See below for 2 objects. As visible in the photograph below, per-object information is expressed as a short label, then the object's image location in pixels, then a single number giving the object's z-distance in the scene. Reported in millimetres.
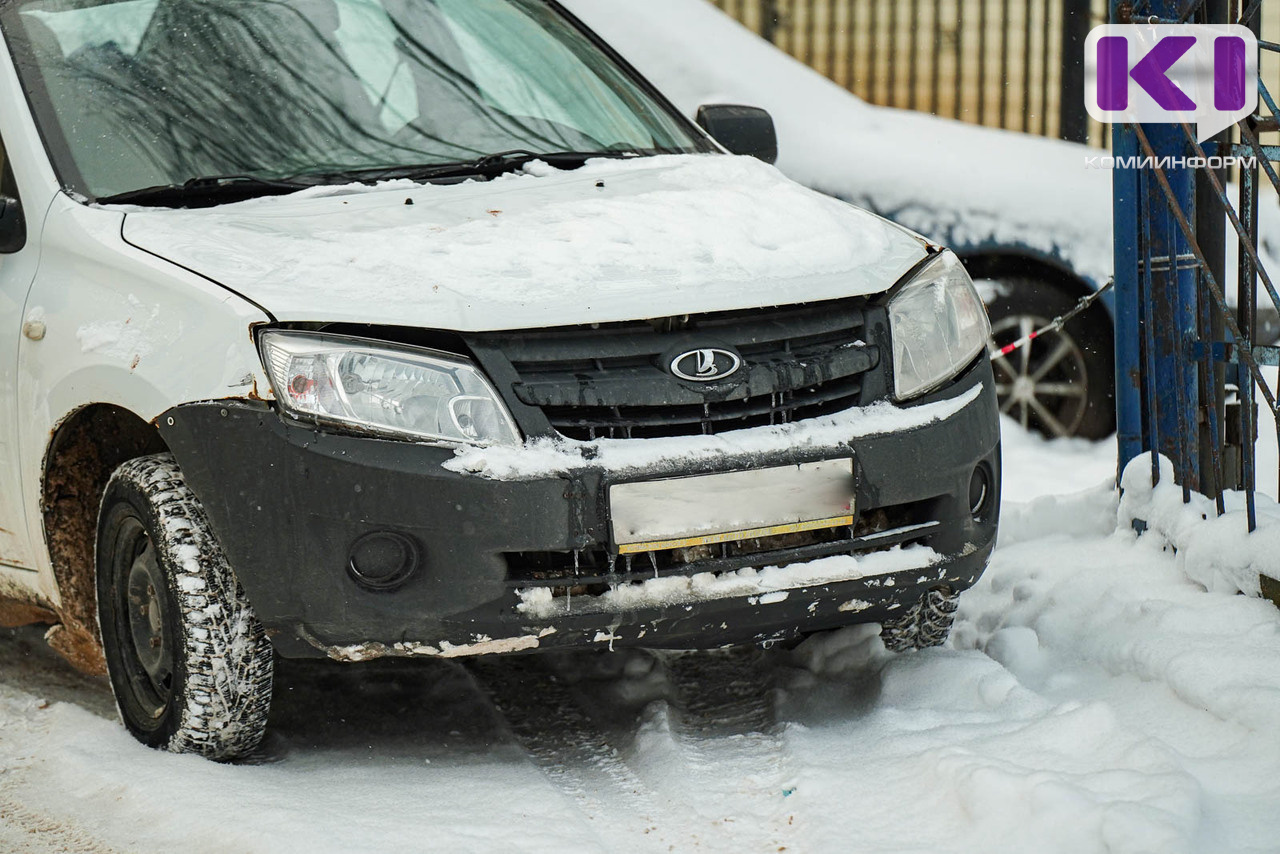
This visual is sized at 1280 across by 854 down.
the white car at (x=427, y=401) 6129
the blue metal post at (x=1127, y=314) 9250
